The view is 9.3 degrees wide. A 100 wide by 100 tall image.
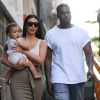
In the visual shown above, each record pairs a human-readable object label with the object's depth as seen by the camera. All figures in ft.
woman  24.63
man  25.92
